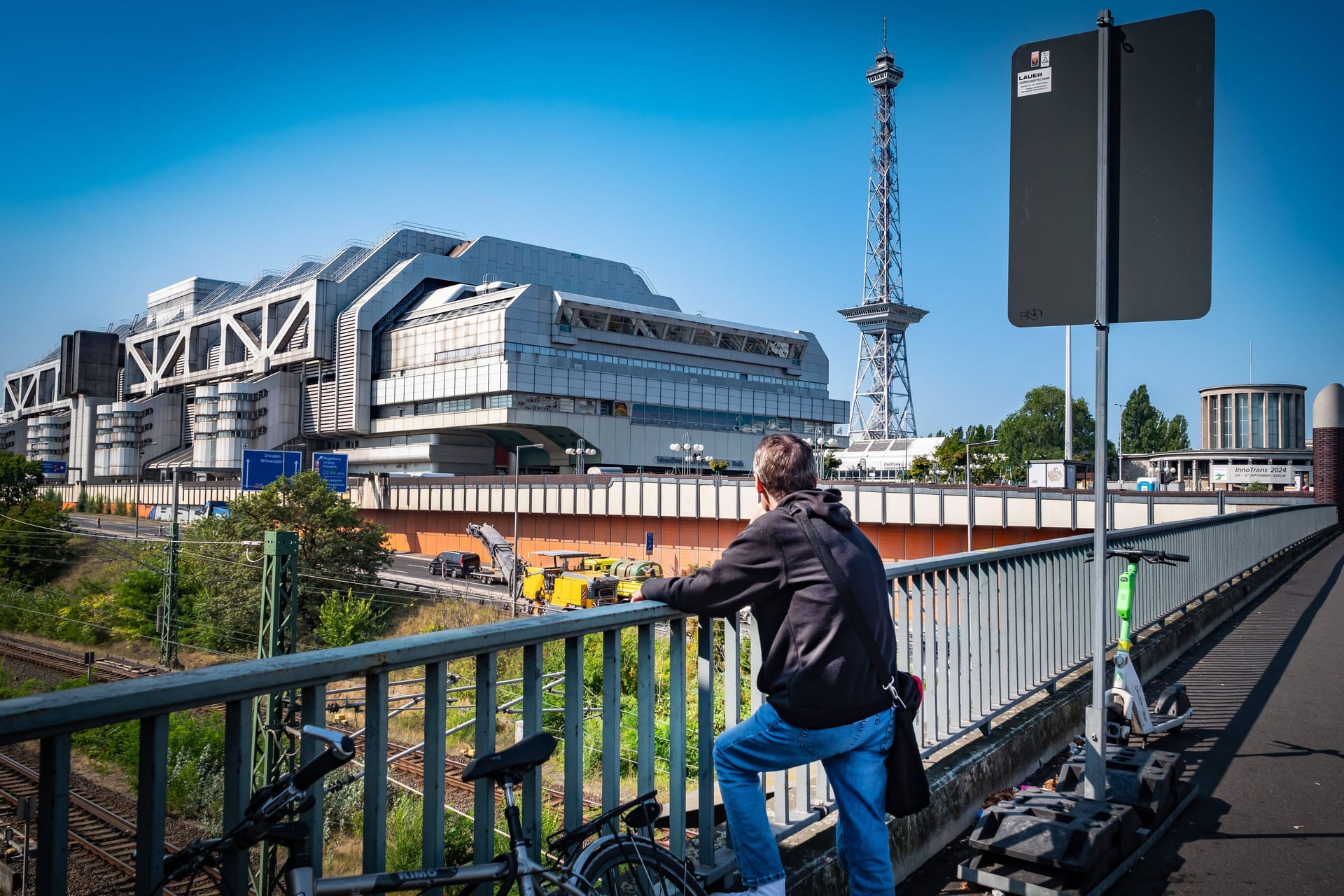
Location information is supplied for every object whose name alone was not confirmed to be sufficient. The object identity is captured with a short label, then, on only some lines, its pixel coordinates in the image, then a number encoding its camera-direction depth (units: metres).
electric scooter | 6.25
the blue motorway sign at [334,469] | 55.91
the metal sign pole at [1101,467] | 4.58
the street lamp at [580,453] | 73.19
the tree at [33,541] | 55.31
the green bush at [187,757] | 19.75
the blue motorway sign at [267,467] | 50.12
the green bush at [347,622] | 35.62
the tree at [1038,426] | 144.50
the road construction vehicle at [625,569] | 39.15
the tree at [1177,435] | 124.50
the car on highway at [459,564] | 51.12
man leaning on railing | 3.12
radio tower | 141.62
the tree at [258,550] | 40.97
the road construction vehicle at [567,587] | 36.75
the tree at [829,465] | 72.62
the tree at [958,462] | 74.88
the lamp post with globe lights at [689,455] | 77.12
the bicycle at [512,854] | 2.08
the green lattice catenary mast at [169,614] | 31.22
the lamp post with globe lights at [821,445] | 71.64
